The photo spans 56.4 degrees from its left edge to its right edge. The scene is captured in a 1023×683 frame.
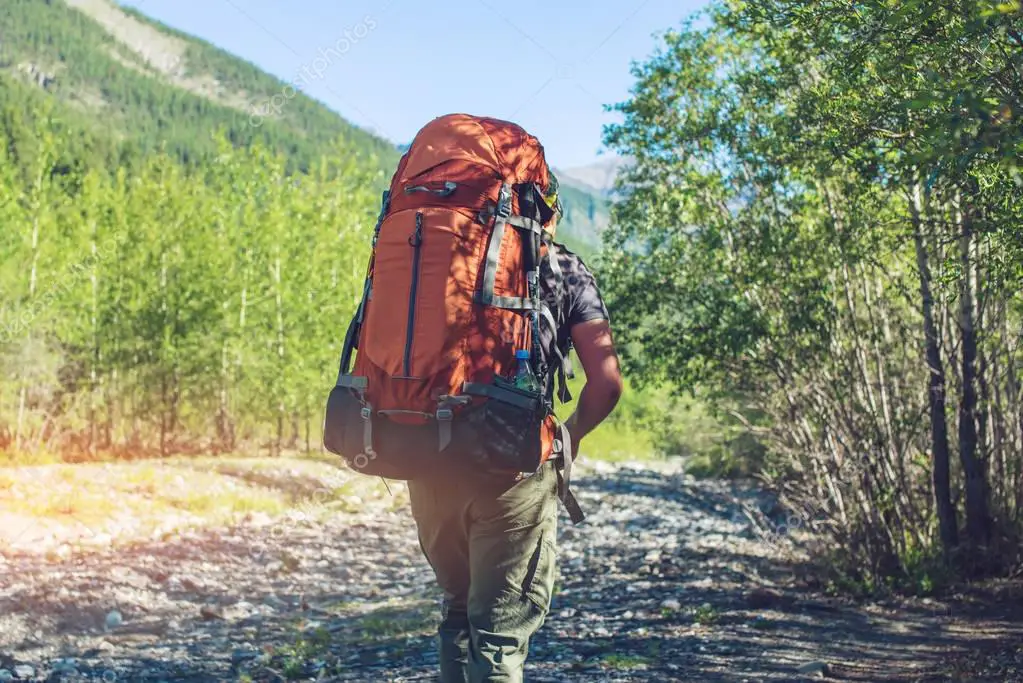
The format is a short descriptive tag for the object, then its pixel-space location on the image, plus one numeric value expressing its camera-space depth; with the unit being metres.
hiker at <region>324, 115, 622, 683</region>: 3.09
